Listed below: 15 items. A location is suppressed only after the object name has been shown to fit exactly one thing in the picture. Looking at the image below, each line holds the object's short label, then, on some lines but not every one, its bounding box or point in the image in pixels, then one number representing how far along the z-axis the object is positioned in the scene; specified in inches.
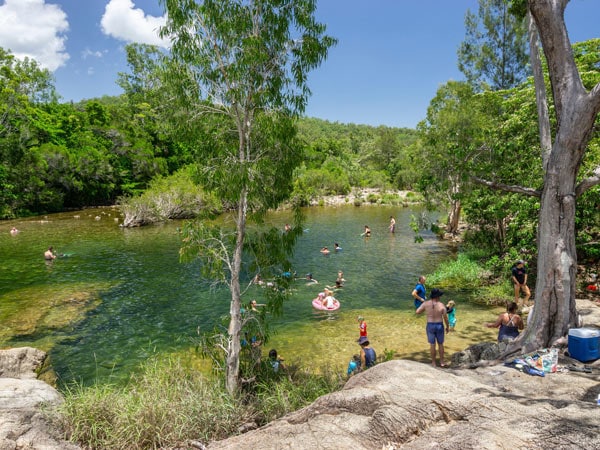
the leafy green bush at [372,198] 2554.1
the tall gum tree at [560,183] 328.2
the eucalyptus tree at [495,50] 1343.5
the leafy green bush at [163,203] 1605.6
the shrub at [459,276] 749.9
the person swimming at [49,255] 1010.6
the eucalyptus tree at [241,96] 324.8
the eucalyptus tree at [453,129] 407.5
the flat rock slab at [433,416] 165.6
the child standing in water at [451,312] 532.5
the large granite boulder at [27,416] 219.0
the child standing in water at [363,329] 491.2
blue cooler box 312.0
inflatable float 669.9
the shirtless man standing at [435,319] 406.9
